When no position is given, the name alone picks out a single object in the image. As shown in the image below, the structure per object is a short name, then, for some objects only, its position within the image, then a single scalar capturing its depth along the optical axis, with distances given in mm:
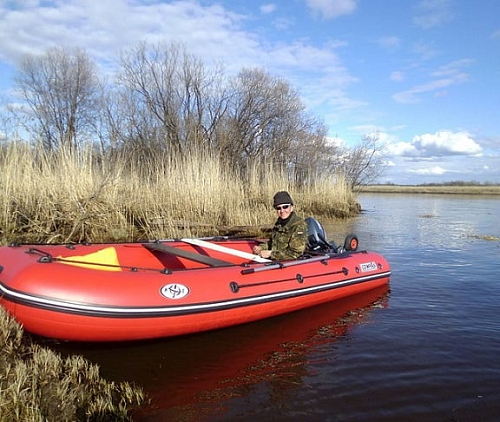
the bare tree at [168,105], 17344
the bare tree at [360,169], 22500
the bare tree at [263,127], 17984
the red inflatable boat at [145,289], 3309
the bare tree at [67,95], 20391
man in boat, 5180
